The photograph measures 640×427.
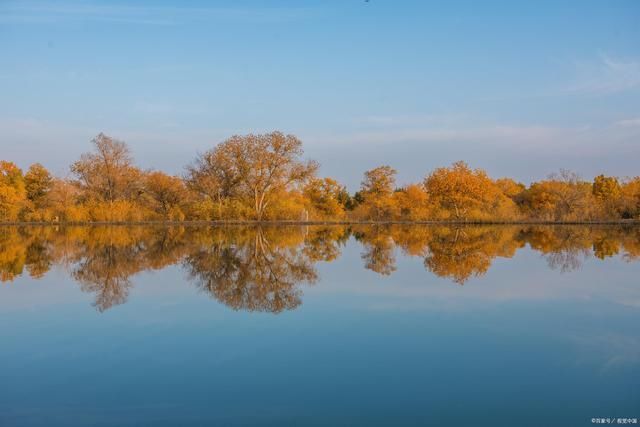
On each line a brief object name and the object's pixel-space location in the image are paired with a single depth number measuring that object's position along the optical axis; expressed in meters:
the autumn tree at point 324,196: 49.91
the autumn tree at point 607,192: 39.81
